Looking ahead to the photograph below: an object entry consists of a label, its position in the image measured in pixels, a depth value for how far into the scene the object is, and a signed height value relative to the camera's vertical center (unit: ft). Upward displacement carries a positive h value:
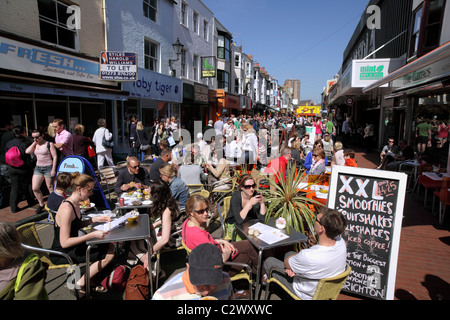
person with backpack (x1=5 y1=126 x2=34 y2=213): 19.22 -2.96
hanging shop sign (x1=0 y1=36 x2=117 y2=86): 24.26 +6.14
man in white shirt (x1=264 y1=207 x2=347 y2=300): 8.44 -4.11
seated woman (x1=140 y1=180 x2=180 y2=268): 11.75 -3.72
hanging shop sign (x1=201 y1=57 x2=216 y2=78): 66.09 +14.47
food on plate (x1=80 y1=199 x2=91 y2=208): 14.02 -4.21
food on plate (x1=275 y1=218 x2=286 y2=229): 11.94 -4.33
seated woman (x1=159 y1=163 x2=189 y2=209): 15.71 -3.49
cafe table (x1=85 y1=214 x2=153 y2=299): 10.05 -4.32
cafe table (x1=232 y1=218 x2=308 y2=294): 10.24 -4.48
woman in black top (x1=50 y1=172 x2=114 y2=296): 10.27 -4.28
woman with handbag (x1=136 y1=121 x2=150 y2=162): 36.44 -2.09
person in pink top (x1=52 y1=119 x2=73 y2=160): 22.06 -1.37
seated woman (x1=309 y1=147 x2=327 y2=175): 20.33 -2.77
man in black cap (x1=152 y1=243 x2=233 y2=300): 6.68 -3.81
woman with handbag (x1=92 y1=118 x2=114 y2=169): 27.43 -2.02
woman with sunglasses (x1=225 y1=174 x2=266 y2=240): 12.43 -3.76
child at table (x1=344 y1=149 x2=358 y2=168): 20.73 -2.50
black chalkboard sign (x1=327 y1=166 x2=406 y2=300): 10.44 -3.93
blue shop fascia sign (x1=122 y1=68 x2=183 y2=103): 42.47 +6.34
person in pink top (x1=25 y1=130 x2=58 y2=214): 19.44 -2.87
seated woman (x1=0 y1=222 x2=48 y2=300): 6.57 -3.71
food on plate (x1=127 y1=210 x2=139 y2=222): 11.77 -4.00
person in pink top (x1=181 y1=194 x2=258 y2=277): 9.86 -3.94
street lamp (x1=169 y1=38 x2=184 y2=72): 49.79 +14.08
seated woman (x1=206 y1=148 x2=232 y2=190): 21.11 -4.08
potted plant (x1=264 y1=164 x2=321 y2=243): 13.29 -4.16
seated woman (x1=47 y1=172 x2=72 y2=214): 12.83 -3.27
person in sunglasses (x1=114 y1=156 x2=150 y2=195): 17.07 -3.53
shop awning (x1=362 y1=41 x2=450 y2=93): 15.78 +4.39
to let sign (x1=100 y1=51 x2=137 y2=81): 34.55 +7.25
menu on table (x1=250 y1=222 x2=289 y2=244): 10.81 -4.47
